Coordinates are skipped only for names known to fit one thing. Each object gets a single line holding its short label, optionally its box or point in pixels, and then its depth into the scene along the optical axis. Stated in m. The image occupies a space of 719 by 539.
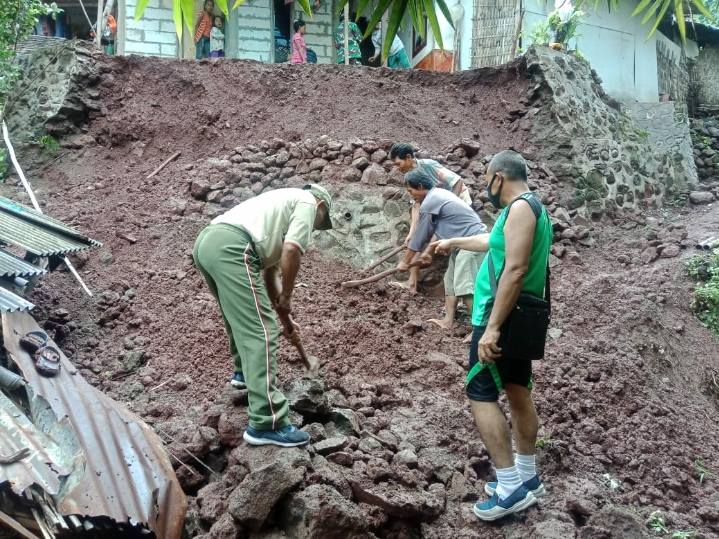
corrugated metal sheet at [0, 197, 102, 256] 4.88
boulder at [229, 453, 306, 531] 3.06
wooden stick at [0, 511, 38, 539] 2.59
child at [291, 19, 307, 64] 10.52
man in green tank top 3.06
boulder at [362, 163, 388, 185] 7.25
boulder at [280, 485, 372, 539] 2.98
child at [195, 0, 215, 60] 10.35
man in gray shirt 5.65
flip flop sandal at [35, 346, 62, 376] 3.92
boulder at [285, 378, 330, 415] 3.82
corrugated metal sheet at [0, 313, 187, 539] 3.03
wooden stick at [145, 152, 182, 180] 8.20
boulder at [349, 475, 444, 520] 3.21
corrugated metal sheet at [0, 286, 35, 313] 3.79
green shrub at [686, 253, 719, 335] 6.43
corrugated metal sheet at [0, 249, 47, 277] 4.29
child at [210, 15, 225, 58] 10.72
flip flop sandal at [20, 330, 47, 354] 4.01
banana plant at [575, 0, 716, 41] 2.14
